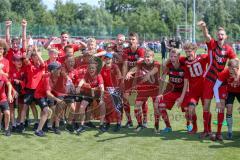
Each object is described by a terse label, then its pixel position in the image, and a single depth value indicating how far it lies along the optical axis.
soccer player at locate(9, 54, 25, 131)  13.56
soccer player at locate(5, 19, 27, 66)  13.98
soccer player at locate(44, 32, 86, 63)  15.02
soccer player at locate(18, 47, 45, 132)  13.39
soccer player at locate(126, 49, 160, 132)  14.16
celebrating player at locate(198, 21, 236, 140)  12.82
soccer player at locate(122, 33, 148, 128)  14.61
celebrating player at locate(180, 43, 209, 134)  13.22
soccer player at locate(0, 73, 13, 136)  12.67
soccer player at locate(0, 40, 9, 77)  12.74
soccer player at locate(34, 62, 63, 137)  13.13
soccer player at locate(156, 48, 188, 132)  13.55
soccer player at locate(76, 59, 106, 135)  14.05
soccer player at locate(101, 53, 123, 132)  14.45
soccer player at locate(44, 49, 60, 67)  13.71
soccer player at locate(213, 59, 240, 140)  12.15
